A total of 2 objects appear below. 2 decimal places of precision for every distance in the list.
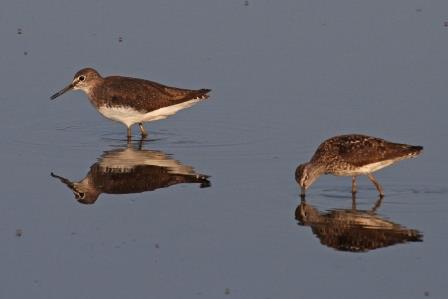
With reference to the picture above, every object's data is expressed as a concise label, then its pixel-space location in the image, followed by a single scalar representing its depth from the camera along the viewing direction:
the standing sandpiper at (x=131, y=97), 19.62
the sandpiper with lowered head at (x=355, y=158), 15.92
